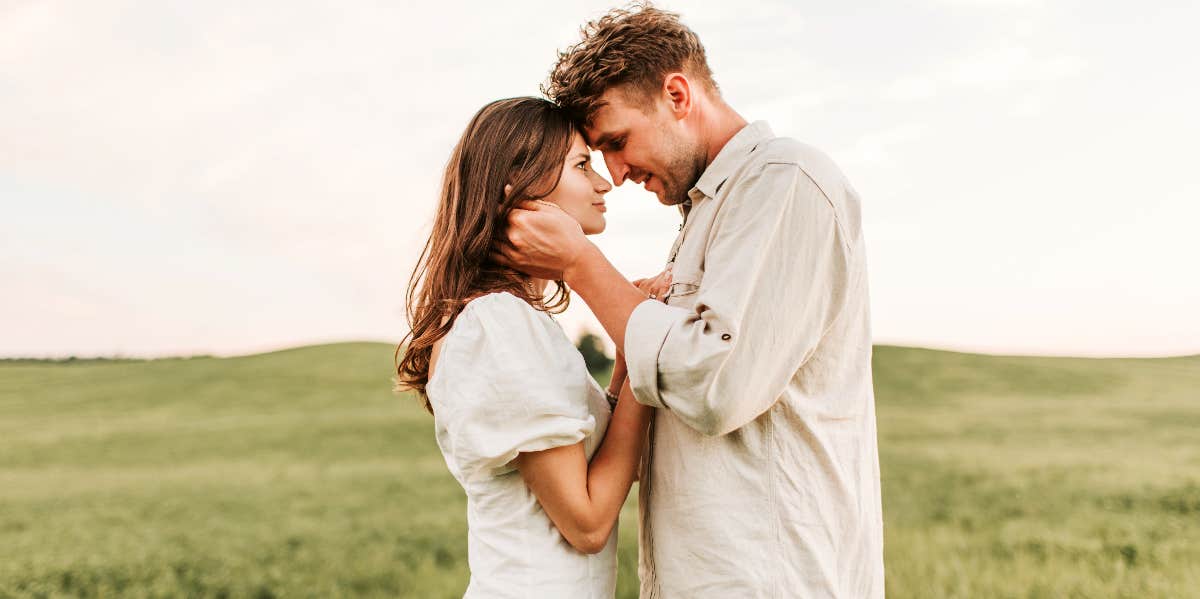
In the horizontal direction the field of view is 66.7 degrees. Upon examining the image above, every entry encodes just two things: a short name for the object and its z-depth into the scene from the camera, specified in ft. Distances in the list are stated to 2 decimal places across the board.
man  7.47
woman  8.54
